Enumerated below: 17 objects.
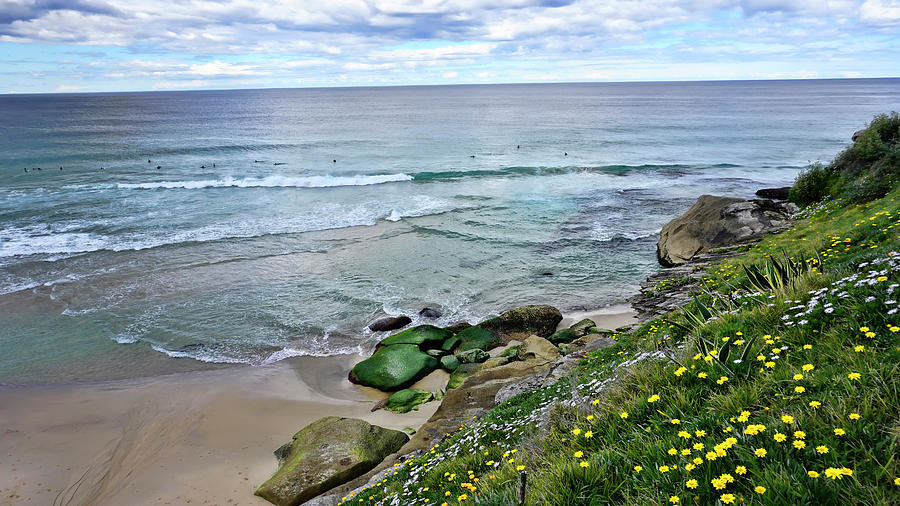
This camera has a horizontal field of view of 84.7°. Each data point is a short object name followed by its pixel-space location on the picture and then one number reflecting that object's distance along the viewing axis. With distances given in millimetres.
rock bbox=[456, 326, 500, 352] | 17656
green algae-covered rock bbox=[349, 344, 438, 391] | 16109
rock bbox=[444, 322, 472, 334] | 19078
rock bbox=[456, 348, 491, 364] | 16609
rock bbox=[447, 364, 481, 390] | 15391
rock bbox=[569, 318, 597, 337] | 17456
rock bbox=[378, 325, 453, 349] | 17875
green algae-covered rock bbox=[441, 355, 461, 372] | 16531
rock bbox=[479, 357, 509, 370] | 15352
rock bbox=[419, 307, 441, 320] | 20719
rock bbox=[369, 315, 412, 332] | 19773
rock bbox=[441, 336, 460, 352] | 17672
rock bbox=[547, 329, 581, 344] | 17017
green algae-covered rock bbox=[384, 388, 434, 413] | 14711
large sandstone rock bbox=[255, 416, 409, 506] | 10750
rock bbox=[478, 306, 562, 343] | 18406
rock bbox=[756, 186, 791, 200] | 34159
